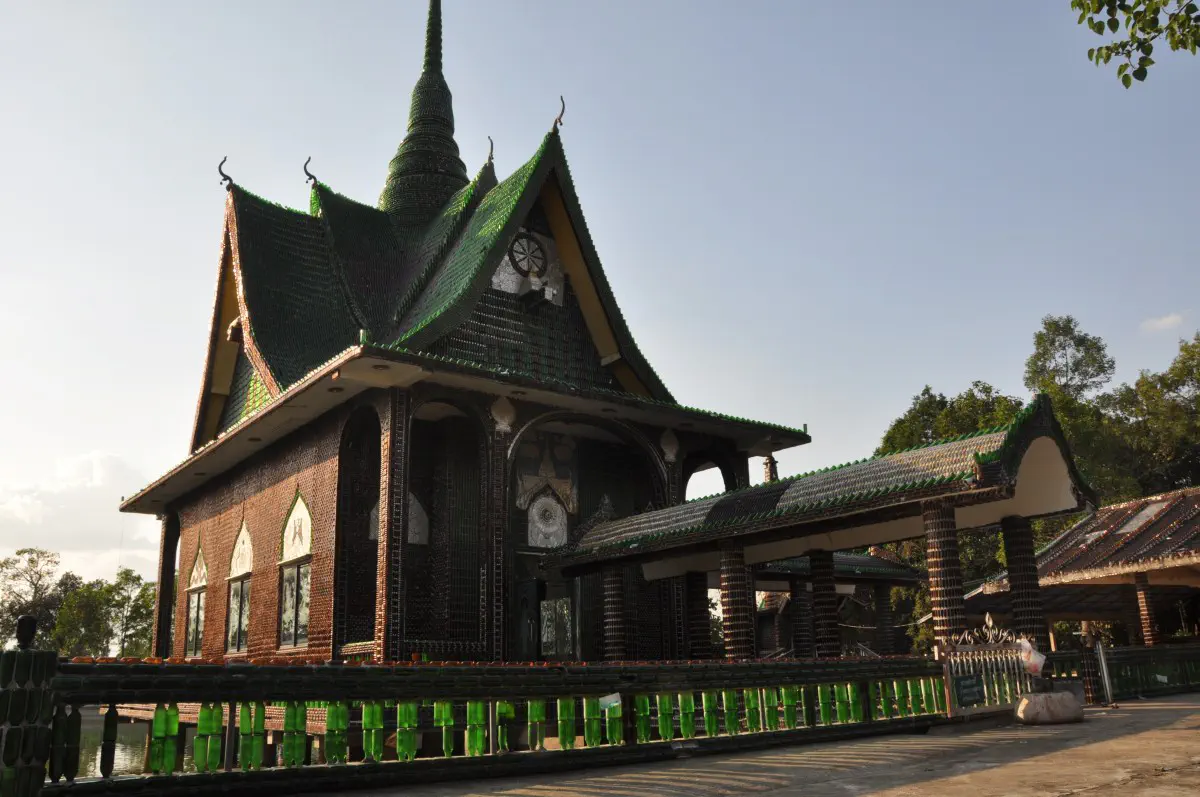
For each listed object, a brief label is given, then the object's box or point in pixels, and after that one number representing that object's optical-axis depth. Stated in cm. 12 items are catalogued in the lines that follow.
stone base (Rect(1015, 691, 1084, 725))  1120
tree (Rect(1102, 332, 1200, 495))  4278
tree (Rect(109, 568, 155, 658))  5453
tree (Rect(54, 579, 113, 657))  5456
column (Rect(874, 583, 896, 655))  2248
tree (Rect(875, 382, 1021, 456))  3706
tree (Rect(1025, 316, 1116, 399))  5094
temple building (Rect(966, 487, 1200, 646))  1795
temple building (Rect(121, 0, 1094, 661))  1359
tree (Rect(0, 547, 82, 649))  6325
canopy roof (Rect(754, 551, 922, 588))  1994
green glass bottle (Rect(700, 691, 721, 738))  946
